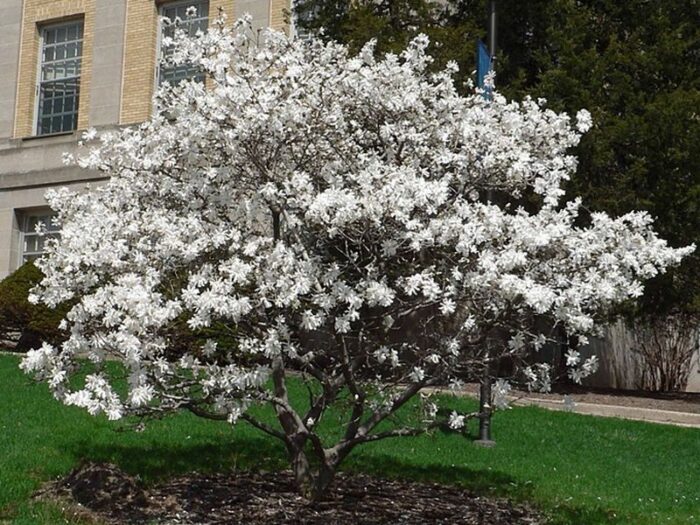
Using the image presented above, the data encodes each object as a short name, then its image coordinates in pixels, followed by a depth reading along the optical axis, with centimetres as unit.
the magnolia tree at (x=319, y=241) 635
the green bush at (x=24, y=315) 1605
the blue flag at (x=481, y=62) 1045
